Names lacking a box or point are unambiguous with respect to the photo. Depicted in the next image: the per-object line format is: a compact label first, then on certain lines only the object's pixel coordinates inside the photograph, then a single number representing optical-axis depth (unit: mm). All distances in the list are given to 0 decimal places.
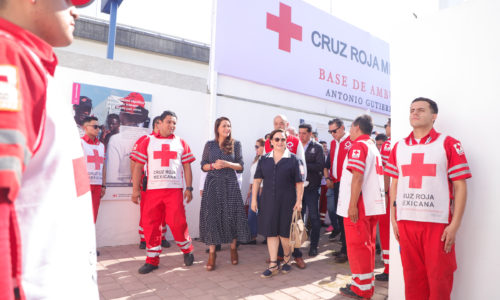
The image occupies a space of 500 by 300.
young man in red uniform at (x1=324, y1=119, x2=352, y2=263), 4758
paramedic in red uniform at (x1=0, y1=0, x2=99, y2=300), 554
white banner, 5832
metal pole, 6082
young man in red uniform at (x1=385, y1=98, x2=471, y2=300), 2109
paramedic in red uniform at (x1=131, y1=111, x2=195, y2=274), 3555
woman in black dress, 3580
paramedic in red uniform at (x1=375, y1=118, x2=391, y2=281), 3502
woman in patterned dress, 3725
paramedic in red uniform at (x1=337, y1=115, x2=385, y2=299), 2887
